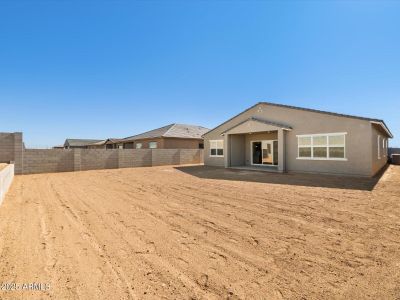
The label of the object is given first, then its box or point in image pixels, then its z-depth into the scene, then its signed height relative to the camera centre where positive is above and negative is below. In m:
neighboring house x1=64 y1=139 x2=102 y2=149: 52.65 +2.67
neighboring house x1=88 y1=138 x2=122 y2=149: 37.94 +1.80
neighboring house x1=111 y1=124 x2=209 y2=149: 27.59 +1.99
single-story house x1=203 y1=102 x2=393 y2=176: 12.55 +0.77
